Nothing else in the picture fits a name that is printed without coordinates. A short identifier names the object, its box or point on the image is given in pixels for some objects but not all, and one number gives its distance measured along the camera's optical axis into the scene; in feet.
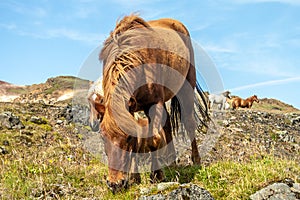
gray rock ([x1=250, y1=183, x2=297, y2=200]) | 13.16
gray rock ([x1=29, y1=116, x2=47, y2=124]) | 54.49
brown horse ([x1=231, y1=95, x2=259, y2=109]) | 118.32
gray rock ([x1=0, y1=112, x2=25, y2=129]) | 48.66
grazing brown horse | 14.43
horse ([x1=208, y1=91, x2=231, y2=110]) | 101.71
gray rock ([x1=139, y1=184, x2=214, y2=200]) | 13.16
